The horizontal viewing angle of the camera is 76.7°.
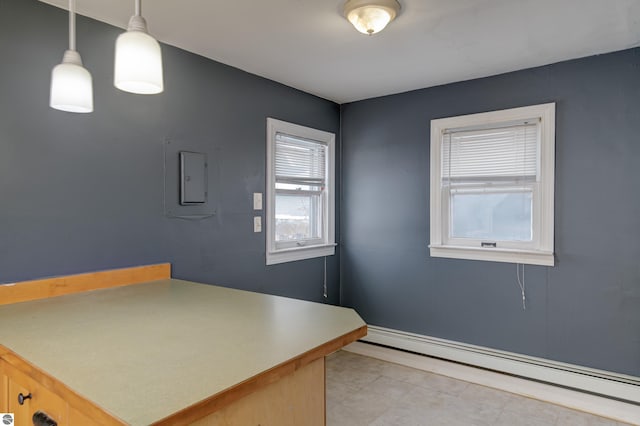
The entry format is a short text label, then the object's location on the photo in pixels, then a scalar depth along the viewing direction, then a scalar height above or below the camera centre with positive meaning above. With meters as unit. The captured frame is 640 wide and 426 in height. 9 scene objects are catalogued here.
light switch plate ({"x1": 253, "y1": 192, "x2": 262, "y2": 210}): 3.12 +0.06
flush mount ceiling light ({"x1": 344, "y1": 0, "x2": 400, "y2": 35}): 1.97 +0.99
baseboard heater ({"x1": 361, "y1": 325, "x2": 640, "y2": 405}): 2.69 -1.17
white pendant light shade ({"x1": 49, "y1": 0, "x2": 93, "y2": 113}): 1.38 +0.42
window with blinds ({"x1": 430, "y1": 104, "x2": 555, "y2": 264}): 2.99 +0.20
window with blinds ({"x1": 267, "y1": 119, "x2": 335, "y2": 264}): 3.29 +0.14
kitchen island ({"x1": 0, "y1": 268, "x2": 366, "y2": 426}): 0.92 -0.42
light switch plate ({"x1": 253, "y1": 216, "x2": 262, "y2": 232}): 3.12 -0.12
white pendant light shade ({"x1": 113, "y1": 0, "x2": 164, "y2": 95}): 1.17 +0.44
